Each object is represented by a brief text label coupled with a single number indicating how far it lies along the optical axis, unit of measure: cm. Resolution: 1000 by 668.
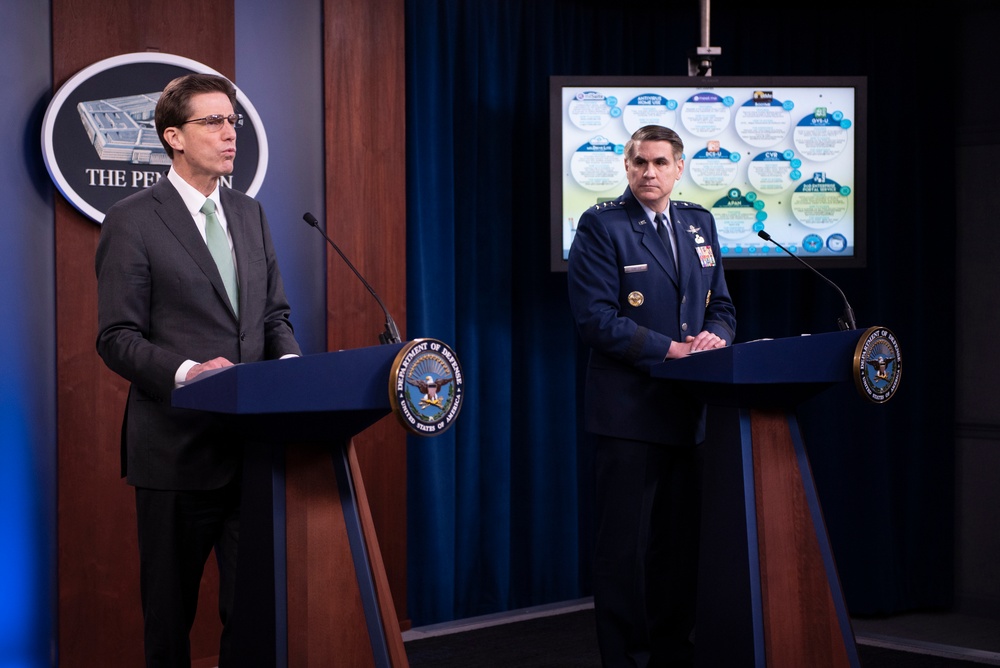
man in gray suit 213
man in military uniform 294
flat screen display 388
